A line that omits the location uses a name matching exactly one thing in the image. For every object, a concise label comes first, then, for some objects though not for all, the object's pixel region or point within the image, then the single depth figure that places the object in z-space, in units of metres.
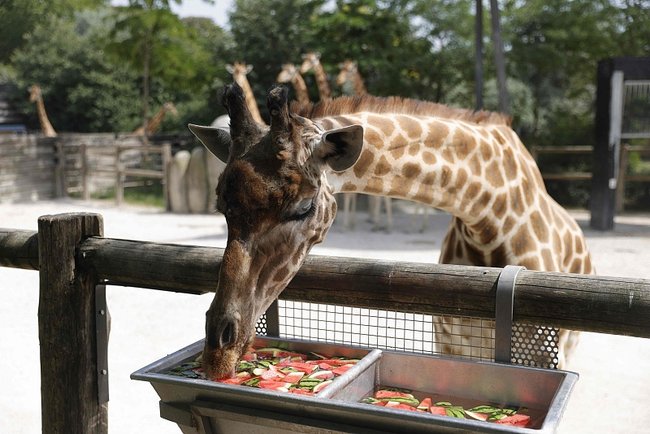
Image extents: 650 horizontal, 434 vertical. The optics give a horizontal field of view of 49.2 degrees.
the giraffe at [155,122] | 19.23
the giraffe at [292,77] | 12.86
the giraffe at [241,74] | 13.20
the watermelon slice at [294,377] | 1.71
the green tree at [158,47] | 18.45
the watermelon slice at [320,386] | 1.63
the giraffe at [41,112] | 17.97
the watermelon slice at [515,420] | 1.53
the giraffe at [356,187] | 1.67
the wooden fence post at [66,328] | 2.23
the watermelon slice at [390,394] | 1.74
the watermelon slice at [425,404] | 1.65
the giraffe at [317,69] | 12.35
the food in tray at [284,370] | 1.67
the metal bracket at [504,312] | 1.73
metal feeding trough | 1.42
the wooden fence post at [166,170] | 13.53
